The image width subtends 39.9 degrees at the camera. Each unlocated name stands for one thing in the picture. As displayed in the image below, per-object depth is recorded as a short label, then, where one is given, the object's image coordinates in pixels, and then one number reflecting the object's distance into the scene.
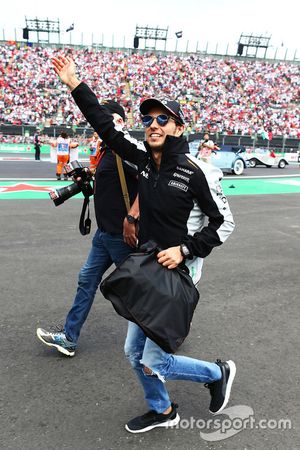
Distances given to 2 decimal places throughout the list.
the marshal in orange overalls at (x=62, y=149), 15.23
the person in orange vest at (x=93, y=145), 13.98
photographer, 3.07
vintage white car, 24.53
